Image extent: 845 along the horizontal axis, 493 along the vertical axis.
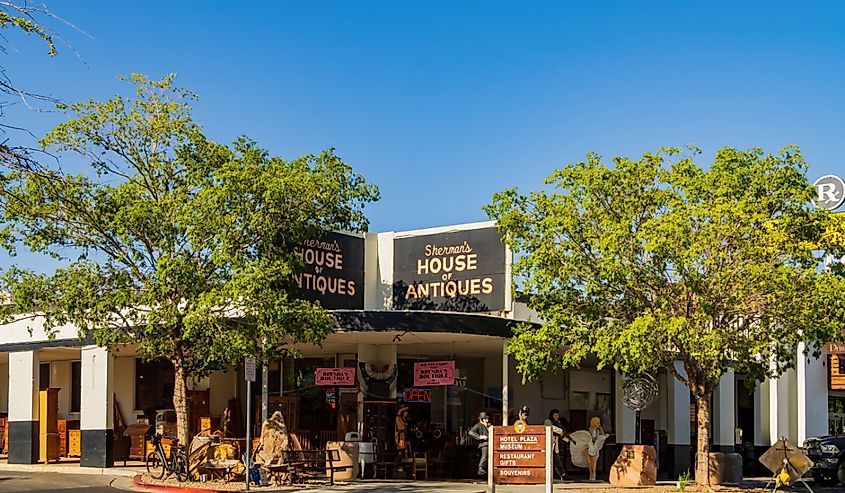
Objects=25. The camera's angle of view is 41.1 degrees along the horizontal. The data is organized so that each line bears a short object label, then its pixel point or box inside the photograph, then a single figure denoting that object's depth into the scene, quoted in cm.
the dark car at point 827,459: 2875
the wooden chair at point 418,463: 2559
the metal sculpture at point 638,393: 2492
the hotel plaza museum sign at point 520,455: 1789
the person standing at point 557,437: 2438
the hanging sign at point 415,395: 2901
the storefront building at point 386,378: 2670
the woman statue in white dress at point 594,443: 2586
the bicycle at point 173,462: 2250
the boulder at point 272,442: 2252
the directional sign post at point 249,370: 1989
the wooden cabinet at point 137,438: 3062
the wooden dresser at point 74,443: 3105
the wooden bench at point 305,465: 2241
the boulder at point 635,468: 2441
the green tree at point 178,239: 2128
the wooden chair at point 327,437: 2886
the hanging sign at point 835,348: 3441
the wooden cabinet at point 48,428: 2938
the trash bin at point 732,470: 2742
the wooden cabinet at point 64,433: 3134
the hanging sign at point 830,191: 3781
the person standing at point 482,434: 2423
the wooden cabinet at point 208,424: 3042
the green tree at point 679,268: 2044
